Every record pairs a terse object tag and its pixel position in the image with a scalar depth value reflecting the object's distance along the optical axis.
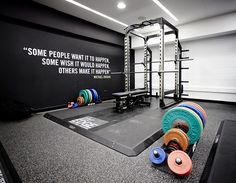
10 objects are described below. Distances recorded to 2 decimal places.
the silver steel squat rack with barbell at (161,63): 3.38
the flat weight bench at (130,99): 3.14
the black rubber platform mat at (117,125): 1.69
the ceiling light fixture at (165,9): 3.19
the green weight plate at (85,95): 4.00
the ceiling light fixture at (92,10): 3.18
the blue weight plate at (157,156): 1.24
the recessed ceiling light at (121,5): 3.21
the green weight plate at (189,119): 1.43
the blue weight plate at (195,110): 1.61
